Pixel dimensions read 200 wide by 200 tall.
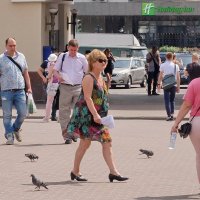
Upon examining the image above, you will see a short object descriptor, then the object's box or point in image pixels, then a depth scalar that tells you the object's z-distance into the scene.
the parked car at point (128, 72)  42.94
